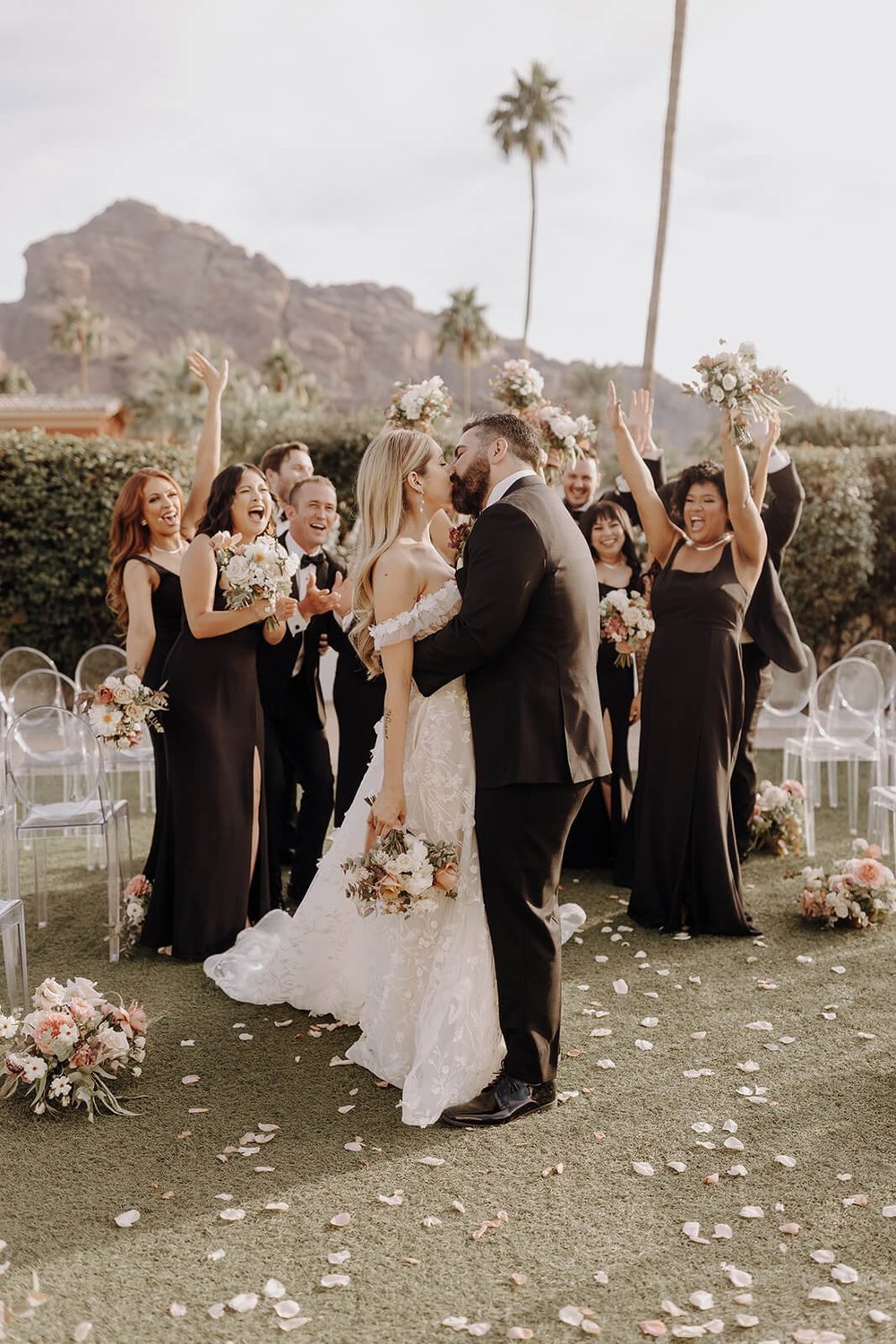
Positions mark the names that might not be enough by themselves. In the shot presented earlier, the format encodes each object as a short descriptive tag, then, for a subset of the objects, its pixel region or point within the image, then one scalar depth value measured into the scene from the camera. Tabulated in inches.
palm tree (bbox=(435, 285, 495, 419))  1948.8
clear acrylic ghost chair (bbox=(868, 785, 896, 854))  261.3
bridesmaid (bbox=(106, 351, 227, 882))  233.0
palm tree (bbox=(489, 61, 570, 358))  1643.7
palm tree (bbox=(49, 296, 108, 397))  2353.6
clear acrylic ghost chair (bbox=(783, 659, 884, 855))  297.9
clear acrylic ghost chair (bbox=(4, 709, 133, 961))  220.8
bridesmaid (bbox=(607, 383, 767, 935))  230.5
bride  153.1
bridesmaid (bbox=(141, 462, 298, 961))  215.2
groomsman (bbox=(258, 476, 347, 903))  244.4
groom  141.4
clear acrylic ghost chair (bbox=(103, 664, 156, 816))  294.5
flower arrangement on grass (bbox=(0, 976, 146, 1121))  156.9
